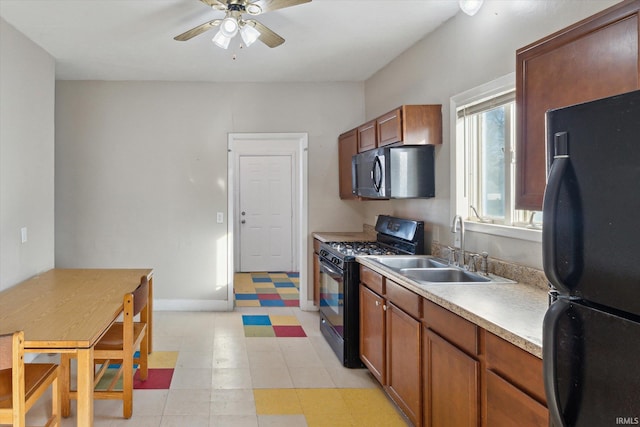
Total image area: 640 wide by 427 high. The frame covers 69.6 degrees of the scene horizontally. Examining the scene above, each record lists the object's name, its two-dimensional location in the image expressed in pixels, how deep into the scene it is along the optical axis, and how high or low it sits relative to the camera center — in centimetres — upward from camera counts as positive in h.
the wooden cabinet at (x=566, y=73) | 150 +51
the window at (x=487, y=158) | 266 +36
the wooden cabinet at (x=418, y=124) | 333 +66
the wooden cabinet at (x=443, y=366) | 152 -65
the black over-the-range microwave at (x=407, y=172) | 346 +32
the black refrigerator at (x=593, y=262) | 92 -10
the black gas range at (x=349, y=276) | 351 -49
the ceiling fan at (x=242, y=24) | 265 +121
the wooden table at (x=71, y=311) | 201 -51
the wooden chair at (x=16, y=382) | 176 -72
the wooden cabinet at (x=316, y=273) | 488 -63
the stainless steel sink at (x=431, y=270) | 257 -35
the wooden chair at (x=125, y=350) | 263 -80
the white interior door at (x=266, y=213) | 780 +3
